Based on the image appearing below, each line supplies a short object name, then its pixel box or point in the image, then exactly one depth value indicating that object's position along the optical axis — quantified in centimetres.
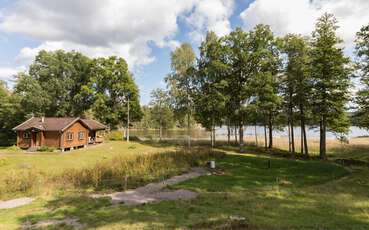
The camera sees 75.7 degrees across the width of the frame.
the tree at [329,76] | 2230
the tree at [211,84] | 3062
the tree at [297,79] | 2459
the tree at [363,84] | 1716
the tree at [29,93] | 3881
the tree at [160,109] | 4613
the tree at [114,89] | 4366
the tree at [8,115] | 3766
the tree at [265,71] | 2872
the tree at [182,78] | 3616
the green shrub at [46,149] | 2902
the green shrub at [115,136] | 4309
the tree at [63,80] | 4381
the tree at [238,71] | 3105
